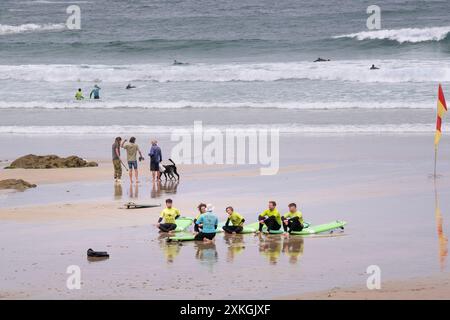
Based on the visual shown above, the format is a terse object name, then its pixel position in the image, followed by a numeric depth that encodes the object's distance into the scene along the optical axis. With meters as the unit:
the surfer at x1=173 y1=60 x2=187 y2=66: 51.41
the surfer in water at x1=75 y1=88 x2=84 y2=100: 40.81
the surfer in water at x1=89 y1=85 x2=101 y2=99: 40.91
